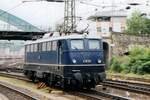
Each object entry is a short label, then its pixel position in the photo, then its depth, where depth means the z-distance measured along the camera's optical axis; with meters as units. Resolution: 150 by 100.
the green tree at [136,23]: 82.86
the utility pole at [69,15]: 37.24
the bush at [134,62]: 36.53
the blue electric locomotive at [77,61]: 23.23
